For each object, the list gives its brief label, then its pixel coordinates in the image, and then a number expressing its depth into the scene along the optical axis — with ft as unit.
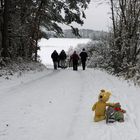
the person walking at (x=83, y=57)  94.94
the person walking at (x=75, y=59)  92.53
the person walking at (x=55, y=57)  97.50
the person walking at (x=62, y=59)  100.58
